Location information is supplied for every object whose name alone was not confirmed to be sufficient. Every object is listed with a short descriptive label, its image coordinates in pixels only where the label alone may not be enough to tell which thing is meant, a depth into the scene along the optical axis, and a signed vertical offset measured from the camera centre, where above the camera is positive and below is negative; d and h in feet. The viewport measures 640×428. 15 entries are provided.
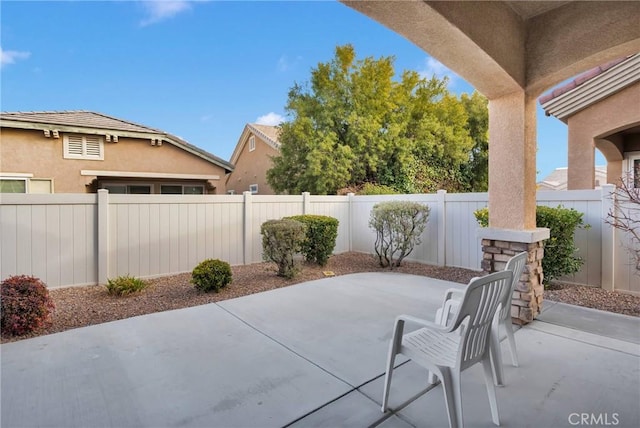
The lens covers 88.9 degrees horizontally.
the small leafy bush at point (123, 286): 16.92 -4.04
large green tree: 41.22 +10.28
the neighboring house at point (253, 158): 55.42 +9.43
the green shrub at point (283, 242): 19.47 -1.98
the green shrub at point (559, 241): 16.06 -1.57
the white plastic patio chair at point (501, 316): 8.45 -2.95
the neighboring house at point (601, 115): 20.94 +6.59
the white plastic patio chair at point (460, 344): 6.33 -3.09
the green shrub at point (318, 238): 23.58 -2.10
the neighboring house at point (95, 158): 30.35 +5.45
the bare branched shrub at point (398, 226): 23.21 -1.19
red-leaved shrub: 11.78 -3.57
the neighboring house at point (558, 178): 48.80 +5.49
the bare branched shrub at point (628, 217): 15.30 -0.37
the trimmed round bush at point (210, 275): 17.21 -3.52
